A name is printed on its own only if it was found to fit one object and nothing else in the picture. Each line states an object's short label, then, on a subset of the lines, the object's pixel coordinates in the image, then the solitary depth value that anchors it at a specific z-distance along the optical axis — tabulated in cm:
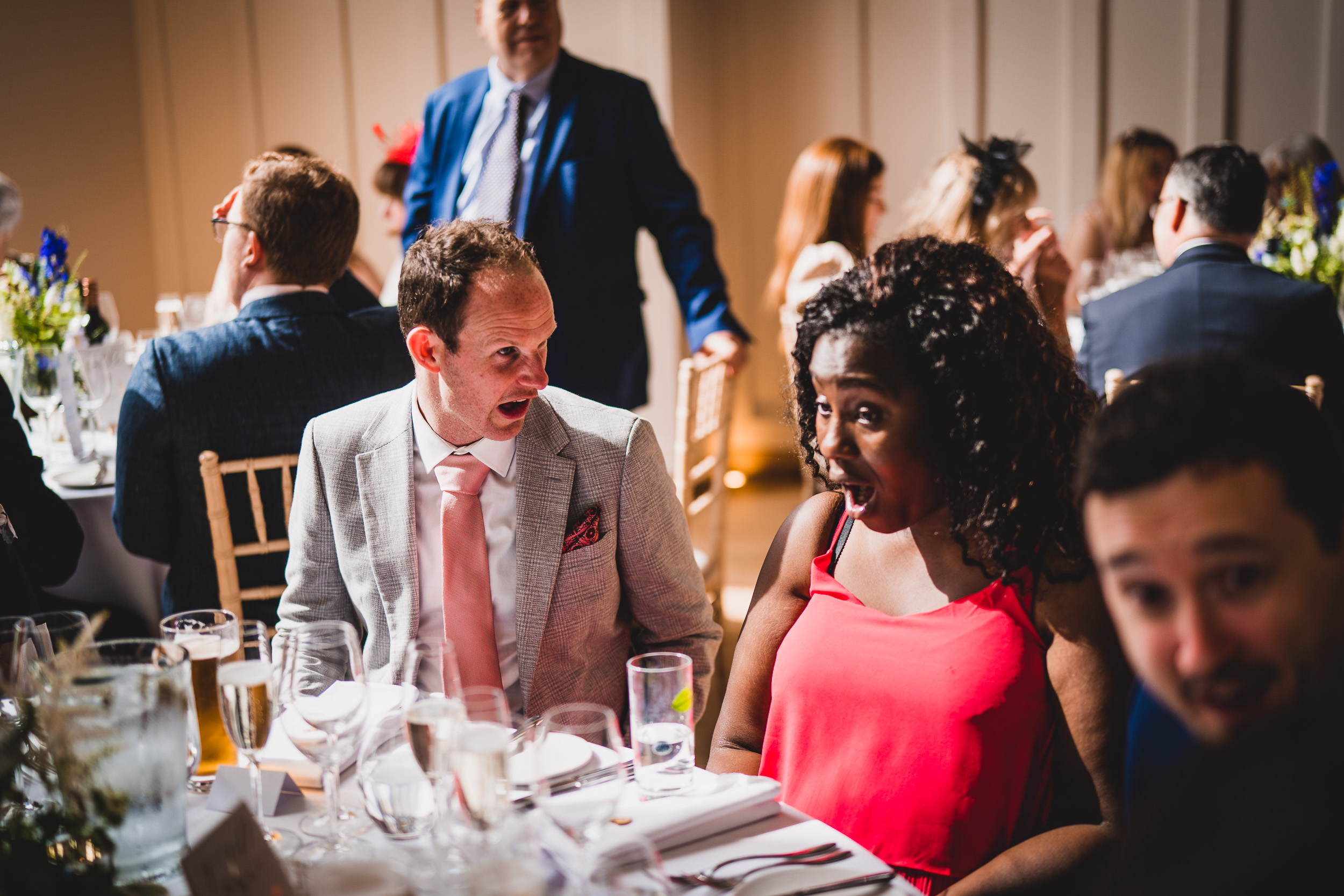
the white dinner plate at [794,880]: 104
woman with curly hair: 139
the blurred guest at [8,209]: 347
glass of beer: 123
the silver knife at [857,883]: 105
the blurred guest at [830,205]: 424
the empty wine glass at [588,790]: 101
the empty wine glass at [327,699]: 114
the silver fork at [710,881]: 107
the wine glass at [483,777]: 98
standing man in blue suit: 356
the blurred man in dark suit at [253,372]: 234
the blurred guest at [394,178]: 507
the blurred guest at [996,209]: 369
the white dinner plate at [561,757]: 107
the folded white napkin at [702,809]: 113
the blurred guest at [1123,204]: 528
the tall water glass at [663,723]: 124
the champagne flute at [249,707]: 117
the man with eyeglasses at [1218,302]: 311
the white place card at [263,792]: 126
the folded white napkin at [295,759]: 131
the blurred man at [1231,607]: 74
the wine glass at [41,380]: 292
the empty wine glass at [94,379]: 290
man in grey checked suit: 182
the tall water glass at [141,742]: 100
